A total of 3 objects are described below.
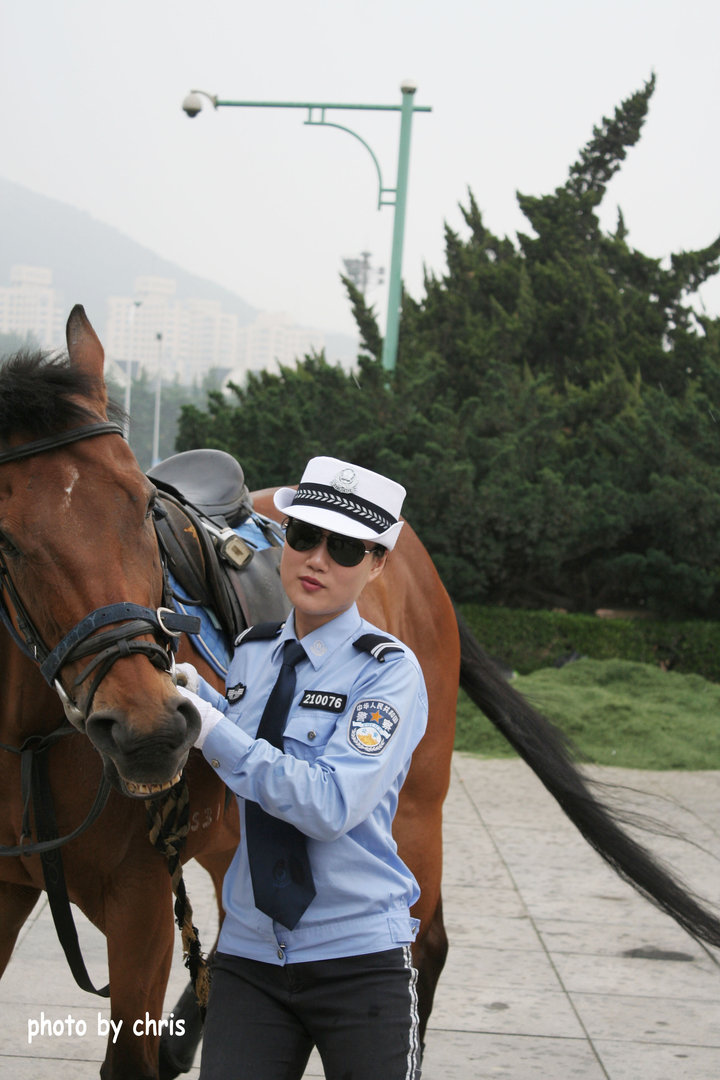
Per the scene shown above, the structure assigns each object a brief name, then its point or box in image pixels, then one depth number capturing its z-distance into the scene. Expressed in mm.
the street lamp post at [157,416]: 31000
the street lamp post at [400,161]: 11445
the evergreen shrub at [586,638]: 11734
